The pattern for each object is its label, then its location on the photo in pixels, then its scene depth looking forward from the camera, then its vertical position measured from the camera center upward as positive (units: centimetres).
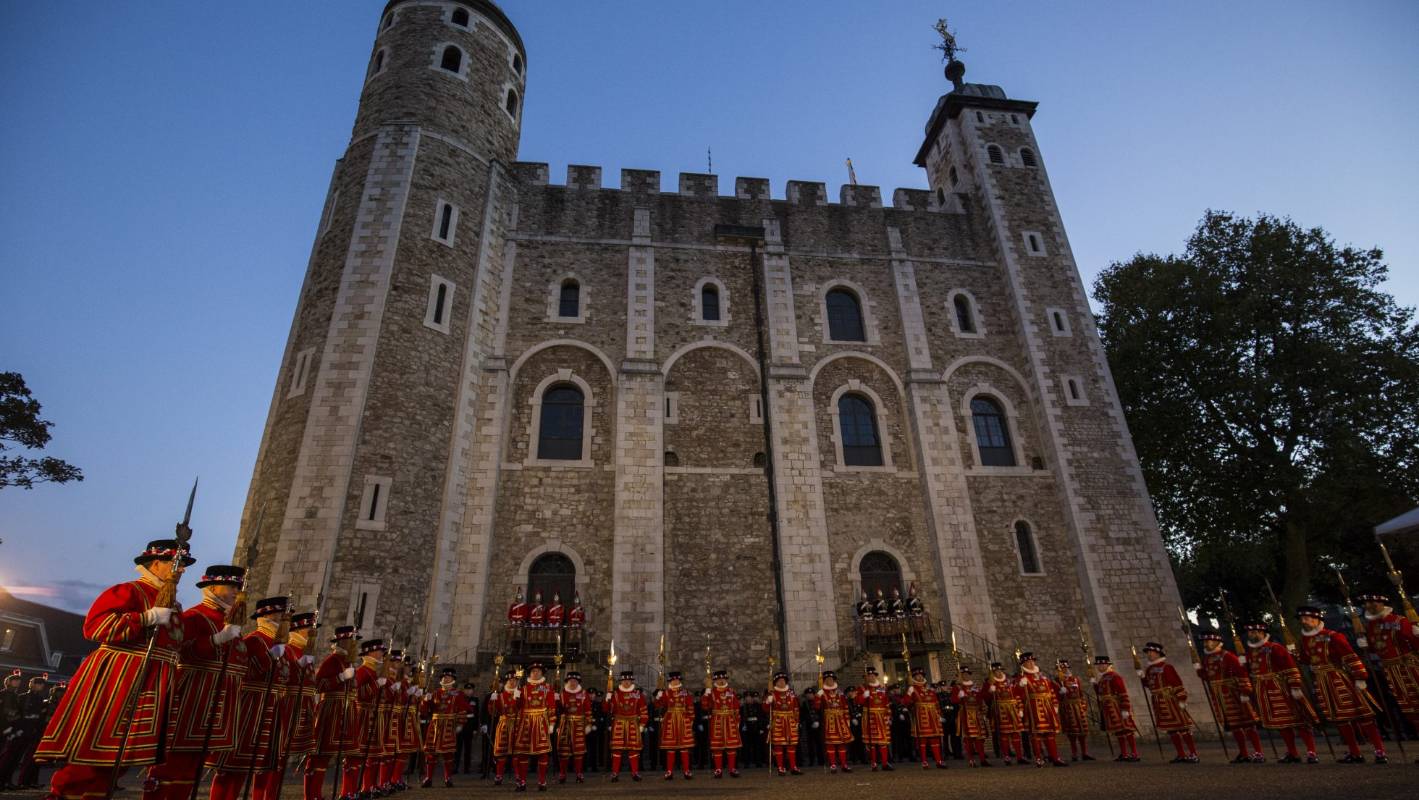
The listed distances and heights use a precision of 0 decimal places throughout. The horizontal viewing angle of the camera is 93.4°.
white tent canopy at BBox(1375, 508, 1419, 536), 1059 +238
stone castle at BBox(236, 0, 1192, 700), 1454 +695
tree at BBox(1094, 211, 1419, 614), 1831 +775
